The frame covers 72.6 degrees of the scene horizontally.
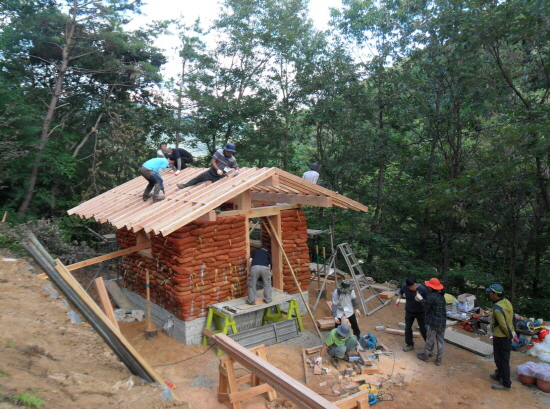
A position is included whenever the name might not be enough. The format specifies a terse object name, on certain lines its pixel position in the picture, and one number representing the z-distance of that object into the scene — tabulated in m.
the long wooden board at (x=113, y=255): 7.26
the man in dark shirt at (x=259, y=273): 8.12
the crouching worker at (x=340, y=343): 7.09
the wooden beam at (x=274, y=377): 3.70
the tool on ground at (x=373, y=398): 5.94
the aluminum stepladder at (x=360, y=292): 9.81
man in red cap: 6.99
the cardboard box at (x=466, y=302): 9.41
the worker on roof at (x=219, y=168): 8.80
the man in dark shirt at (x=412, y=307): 7.53
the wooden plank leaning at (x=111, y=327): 4.66
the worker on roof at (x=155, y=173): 8.12
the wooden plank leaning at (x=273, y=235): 8.47
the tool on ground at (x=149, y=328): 8.46
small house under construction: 7.79
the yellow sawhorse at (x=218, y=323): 7.70
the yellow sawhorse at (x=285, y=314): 8.76
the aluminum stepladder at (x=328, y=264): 9.95
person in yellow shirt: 6.08
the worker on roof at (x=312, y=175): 10.66
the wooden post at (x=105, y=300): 5.14
